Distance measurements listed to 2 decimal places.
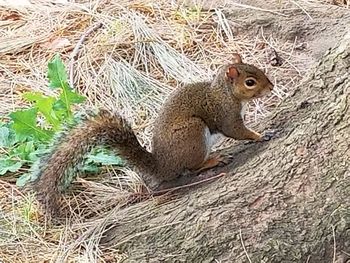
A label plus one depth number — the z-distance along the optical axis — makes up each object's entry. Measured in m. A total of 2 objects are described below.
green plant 3.00
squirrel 2.61
